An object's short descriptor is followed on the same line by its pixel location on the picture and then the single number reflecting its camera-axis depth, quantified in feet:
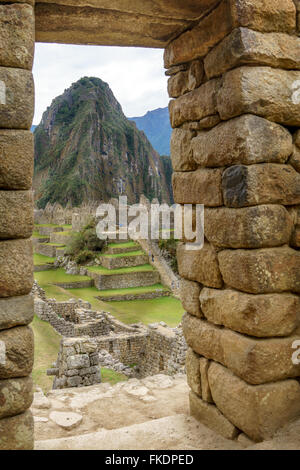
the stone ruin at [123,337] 40.91
